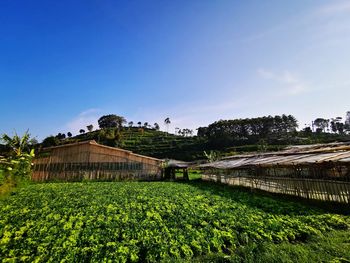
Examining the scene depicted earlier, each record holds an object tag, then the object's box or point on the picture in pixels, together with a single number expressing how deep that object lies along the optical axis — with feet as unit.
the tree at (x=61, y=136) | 275.80
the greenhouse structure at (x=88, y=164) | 78.12
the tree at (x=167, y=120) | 340.18
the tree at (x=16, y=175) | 48.57
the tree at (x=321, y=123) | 284.45
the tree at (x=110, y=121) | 313.94
